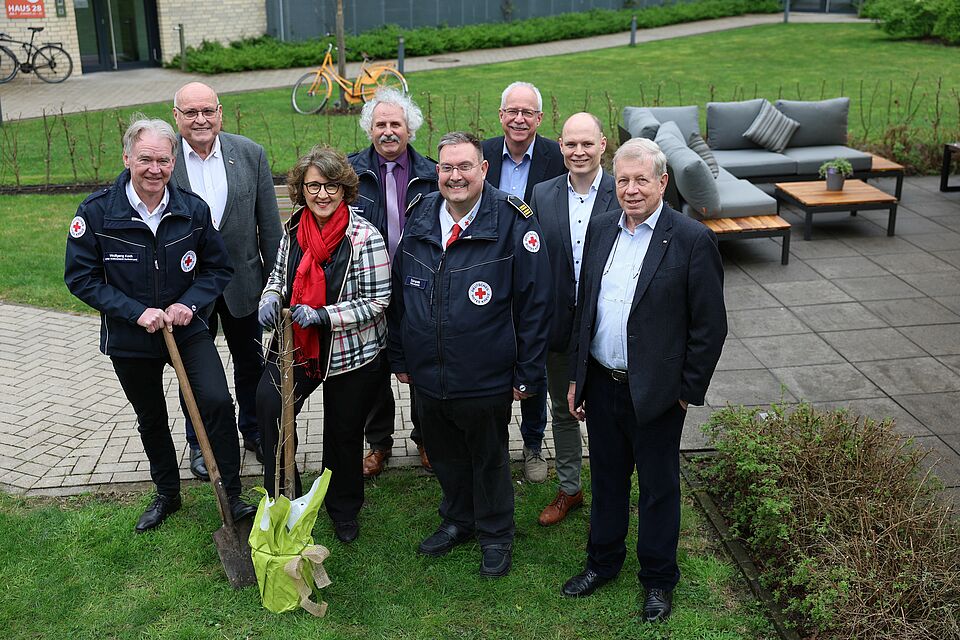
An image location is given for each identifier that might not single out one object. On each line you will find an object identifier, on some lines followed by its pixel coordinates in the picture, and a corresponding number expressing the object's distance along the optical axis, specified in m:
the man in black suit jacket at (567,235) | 4.51
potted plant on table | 9.95
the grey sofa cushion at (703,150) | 10.34
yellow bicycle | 16.70
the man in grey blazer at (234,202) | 5.00
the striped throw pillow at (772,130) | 11.45
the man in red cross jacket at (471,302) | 4.18
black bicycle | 19.69
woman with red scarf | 4.33
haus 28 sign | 19.56
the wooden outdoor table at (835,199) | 9.69
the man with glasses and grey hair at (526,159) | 5.01
